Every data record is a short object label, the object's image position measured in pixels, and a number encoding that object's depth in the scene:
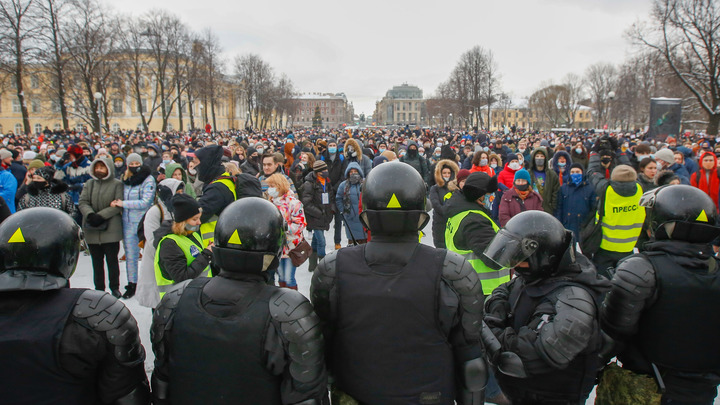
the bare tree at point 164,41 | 40.59
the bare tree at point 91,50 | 29.11
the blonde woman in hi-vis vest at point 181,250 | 3.63
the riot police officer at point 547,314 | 2.01
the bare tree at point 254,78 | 63.81
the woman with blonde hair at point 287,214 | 5.34
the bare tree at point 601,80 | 72.06
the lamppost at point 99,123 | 28.30
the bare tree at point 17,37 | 25.06
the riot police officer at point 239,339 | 1.77
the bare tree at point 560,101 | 82.06
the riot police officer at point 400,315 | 1.86
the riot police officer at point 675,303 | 2.20
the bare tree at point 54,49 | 27.48
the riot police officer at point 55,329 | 1.61
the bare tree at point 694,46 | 27.78
